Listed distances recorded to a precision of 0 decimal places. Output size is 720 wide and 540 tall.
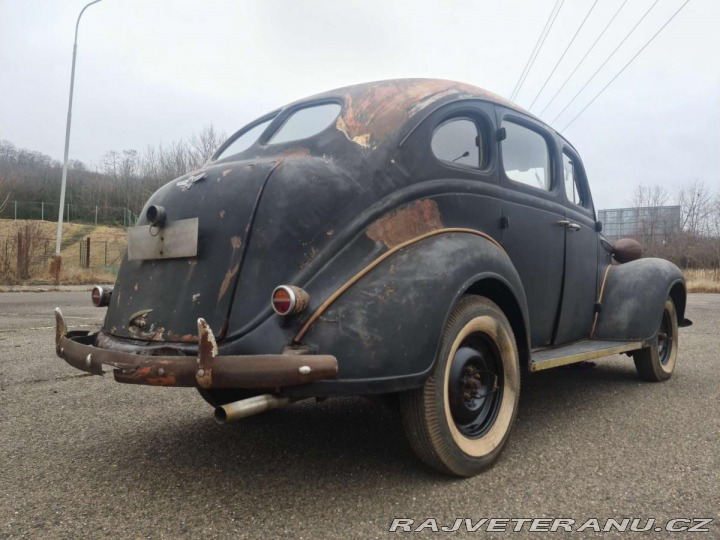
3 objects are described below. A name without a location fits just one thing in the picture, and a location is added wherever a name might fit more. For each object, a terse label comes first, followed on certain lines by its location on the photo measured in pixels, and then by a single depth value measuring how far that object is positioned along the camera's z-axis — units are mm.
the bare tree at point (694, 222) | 45656
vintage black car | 2240
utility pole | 20727
